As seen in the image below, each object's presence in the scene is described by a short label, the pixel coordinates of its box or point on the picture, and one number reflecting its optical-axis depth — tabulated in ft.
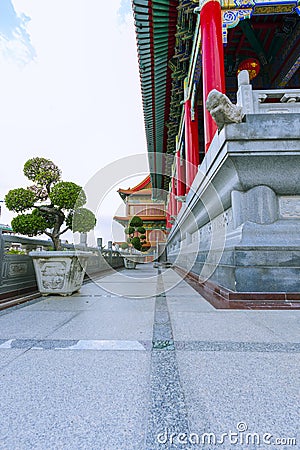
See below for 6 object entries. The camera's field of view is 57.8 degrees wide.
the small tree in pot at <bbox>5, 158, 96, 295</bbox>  12.97
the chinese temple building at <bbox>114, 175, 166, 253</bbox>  81.80
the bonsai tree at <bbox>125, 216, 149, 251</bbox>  59.93
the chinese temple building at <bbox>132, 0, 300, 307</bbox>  8.31
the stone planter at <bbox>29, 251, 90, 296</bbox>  9.86
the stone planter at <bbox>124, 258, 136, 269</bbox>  38.17
